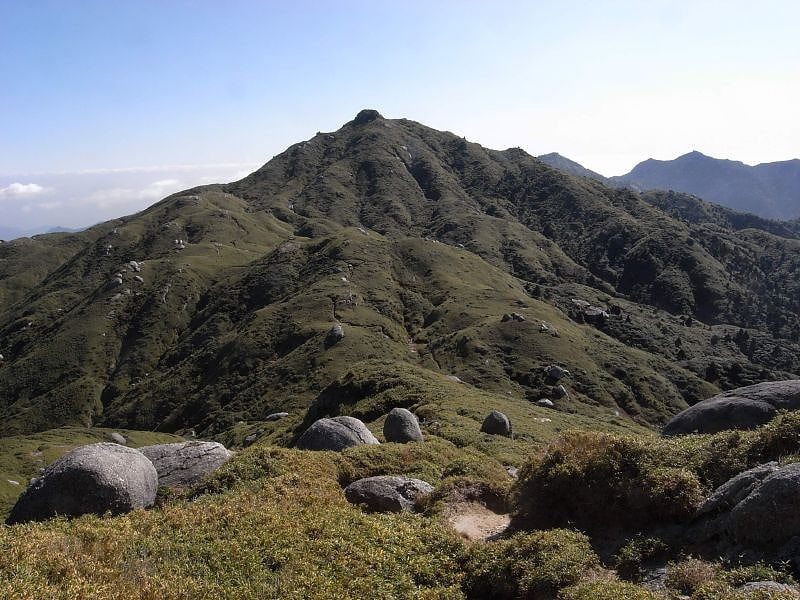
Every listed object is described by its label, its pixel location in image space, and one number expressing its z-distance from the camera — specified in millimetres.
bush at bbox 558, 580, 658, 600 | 12984
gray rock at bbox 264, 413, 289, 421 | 91625
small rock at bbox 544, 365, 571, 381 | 113062
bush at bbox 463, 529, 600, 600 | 14852
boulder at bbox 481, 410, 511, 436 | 45938
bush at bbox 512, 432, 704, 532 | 17062
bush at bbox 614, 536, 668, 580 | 15508
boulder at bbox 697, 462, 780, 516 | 15453
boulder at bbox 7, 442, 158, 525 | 22578
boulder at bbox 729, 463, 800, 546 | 13656
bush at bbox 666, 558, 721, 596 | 13562
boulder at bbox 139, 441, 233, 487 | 28109
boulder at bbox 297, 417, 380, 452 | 33656
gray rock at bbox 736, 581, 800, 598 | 11883
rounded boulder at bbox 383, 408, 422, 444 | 38156
